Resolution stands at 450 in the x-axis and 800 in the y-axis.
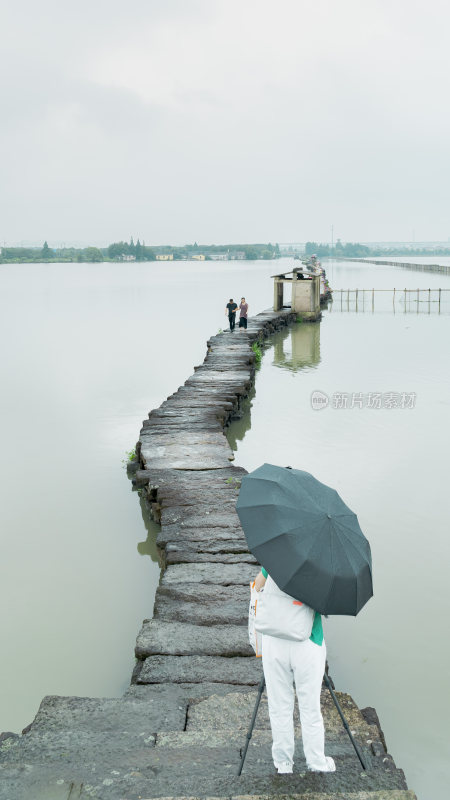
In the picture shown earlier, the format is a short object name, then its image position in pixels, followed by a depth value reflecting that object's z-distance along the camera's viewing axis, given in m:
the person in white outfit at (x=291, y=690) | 3.13
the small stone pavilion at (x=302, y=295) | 31.77
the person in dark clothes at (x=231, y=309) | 24.33
